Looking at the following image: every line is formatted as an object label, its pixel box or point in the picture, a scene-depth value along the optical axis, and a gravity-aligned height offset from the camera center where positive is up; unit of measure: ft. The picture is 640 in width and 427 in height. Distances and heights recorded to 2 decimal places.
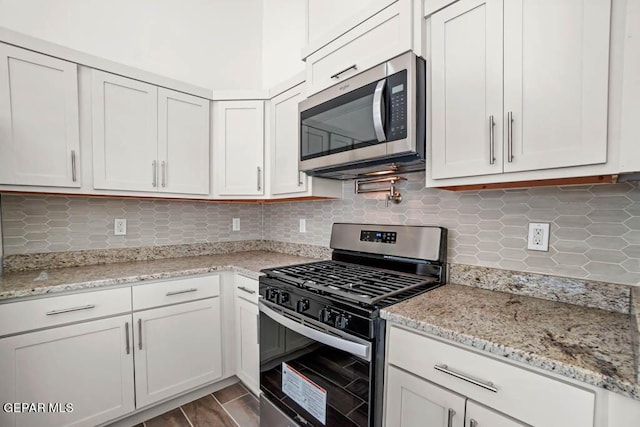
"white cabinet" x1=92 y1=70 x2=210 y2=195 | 5.92 +1.55
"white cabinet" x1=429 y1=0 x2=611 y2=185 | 2.93 +1.42
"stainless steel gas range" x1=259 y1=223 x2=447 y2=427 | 3.62 -1.64
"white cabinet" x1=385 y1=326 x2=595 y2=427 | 2.41 -1.75
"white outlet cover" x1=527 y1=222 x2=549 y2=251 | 4.06 -0.41
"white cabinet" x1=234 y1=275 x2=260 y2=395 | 6.22 -2.79
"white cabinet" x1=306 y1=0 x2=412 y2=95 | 4.27 +2.65
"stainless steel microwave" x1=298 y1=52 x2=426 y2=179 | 4.17 +1.39
